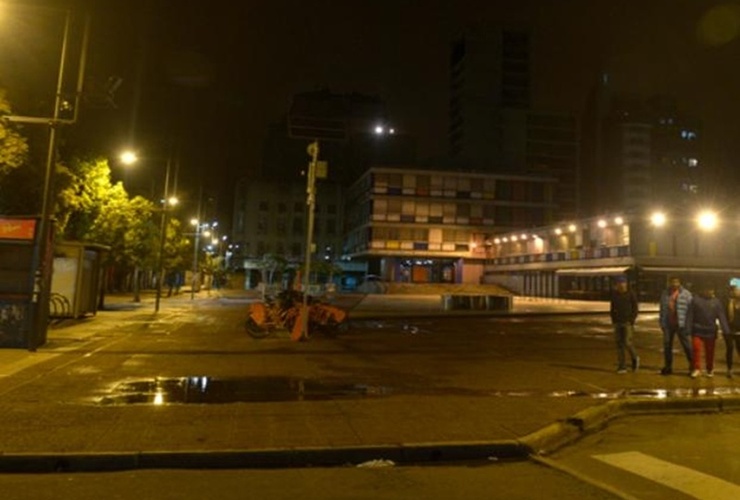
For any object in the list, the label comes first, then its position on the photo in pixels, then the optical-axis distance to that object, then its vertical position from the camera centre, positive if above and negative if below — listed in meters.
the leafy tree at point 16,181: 18.00 +3.38
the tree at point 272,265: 47.97 +3.04
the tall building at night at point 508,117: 130.25 +38.02
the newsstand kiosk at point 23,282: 15.47 +0.21
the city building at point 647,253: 53.44 +5.55
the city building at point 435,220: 83.44 +11.23
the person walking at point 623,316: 13.38 +0.06
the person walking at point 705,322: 12.91 +0.01
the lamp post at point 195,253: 48.95 +3.37
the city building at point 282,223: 108.25 +12.78
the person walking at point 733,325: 13.37 -0.01
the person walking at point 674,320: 13.28 +0.03
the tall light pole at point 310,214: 18.38 +2.40
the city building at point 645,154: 119.06 +29.86
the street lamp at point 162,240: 32.47 +2.82
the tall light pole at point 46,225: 15.47 +1.55
